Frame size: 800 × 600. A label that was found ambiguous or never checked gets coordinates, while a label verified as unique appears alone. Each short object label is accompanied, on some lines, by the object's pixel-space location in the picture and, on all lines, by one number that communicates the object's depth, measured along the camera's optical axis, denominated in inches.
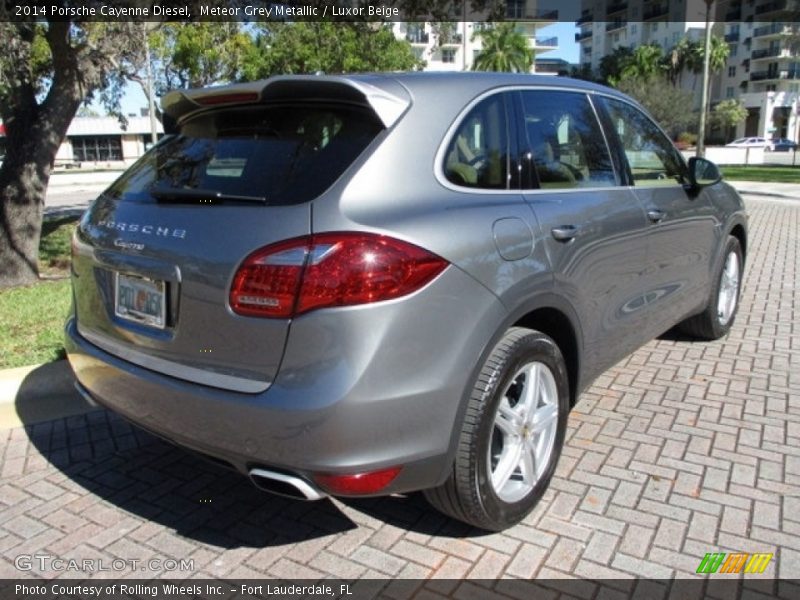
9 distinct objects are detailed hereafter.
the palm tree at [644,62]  2979.8
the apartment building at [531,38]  2737.7
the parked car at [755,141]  2206.0
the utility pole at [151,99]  319.8
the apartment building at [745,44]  3038.9
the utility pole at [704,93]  844.6
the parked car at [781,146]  2322.8
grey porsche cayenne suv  85.0
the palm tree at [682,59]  2992.1
